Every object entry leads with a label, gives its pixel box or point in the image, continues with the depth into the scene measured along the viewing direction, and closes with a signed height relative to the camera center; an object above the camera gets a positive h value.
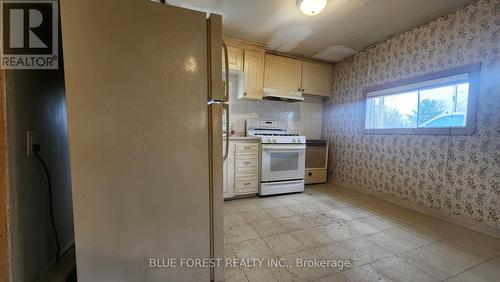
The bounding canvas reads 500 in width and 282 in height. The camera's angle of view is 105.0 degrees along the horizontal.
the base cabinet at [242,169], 2.79 -0.56
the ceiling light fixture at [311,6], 1.96 +1.32
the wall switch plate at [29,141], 1.03 -0.06
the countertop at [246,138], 2.80 -0.10
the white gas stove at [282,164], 2.94 -0.52
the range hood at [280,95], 3.21 +0.63
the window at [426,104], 2.08 +0.37
